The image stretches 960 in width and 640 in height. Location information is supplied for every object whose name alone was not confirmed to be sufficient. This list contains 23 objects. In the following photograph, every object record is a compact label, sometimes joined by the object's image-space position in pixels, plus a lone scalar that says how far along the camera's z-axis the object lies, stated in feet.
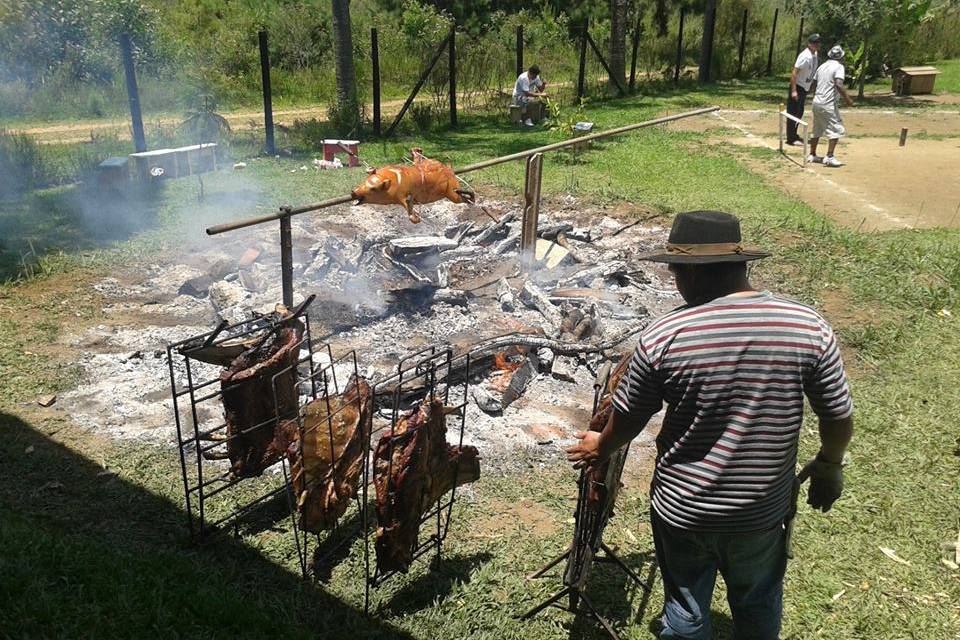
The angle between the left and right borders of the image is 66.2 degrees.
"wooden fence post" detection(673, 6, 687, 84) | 72.91
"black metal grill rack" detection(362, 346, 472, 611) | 11.28
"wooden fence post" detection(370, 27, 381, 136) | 47.16
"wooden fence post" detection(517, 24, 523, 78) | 56.64
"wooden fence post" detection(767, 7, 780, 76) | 86.75
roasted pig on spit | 18.35
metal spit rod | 15.07
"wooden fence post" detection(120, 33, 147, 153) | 39.14
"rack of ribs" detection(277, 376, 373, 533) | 11.71
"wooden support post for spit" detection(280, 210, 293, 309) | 16.66
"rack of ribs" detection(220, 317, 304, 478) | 12.55
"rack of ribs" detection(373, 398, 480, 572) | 10.98
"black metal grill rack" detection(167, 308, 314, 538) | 12.55
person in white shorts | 41.11
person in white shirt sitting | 55.06
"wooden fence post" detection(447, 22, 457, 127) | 52.39
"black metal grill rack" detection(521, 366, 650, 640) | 10.77
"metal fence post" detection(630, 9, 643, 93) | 69.00
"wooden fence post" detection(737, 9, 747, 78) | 82.89
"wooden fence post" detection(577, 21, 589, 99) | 60.80
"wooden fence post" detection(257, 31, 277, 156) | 43.70
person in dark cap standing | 44.78
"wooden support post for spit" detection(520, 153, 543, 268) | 24.45
